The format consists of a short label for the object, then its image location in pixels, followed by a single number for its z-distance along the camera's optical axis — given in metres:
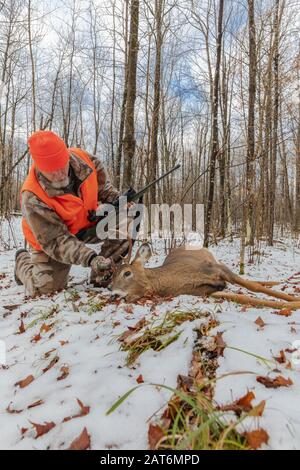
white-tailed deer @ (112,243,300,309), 4.25
